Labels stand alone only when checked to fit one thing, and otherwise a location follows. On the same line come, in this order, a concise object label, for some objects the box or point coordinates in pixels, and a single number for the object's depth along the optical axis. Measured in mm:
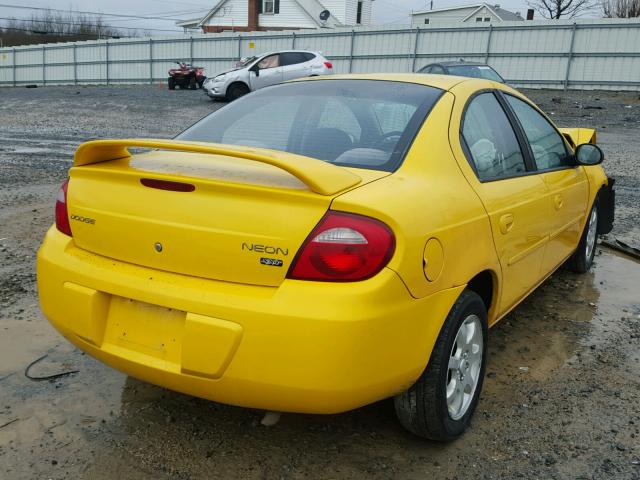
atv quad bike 26625
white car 19500
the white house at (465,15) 51812
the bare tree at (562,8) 40625
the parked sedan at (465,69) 15203
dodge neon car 2037
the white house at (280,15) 42406
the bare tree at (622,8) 38219
